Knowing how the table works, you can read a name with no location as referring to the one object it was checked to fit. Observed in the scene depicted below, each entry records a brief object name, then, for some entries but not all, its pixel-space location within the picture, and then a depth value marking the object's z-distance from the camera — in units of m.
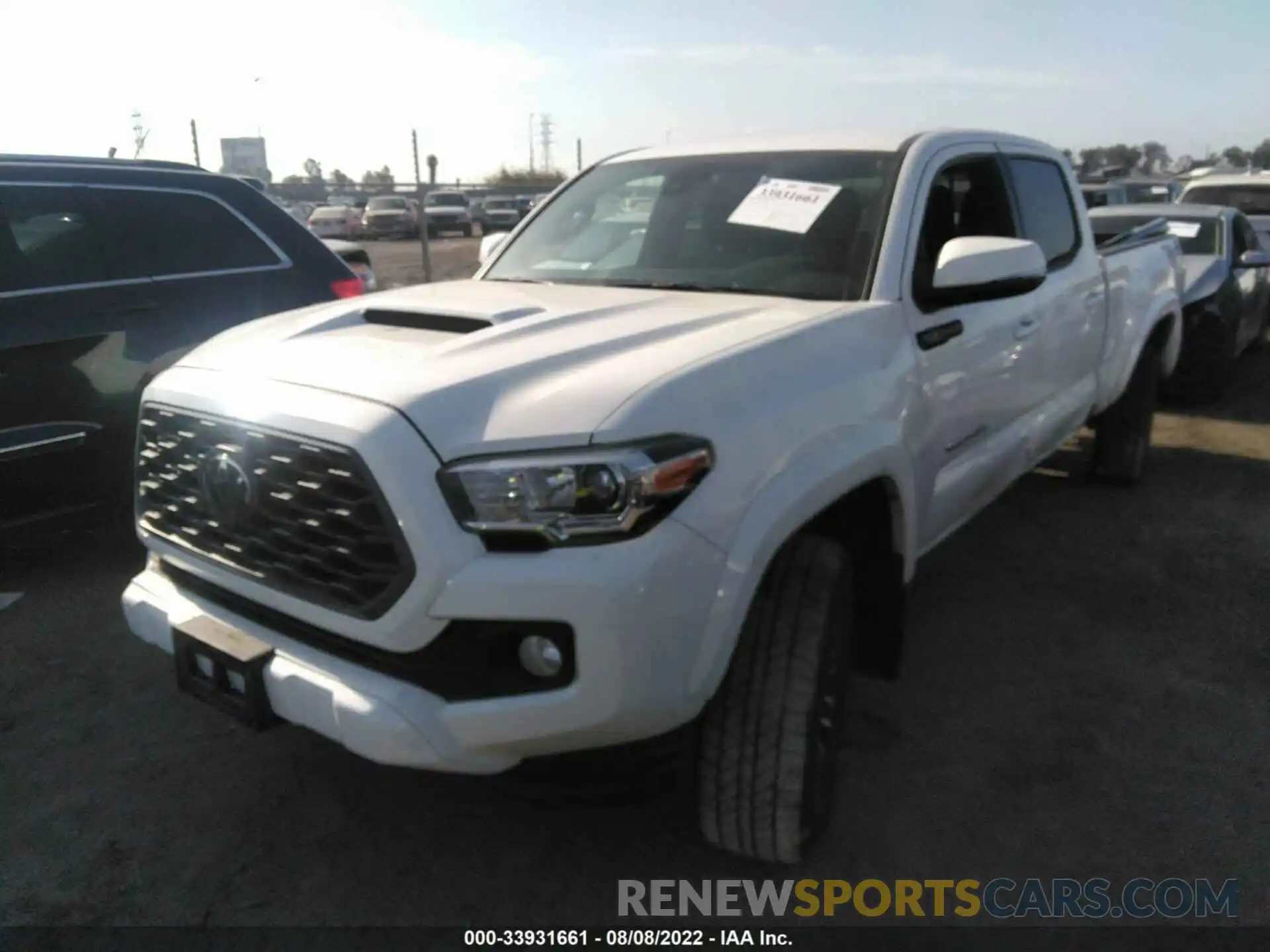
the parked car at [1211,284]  7.57
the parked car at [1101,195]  14.02
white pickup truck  1.97
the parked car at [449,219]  31.20
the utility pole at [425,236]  13.25
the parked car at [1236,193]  11.74
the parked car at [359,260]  6.03
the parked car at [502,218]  33.67
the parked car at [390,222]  31.55
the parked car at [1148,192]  15.90
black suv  3.96
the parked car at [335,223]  30.44
